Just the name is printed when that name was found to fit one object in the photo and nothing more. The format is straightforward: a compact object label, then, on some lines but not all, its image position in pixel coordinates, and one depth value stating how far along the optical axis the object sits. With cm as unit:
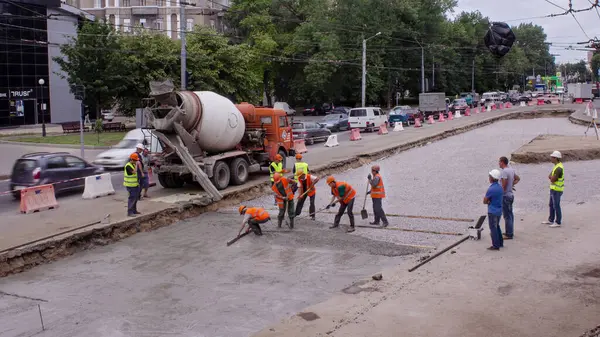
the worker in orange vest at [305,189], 1524
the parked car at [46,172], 1792
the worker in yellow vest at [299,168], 1562
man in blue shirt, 1153
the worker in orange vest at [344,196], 1402
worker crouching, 1362
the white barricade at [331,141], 3334
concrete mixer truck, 1808
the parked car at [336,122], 4497
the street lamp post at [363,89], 5224
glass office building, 5234
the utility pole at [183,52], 2859
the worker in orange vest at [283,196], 1405
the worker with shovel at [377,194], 1402
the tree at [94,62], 4134
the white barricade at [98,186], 1830
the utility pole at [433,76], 8226
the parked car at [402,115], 4847
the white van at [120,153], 2428
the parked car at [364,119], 4300
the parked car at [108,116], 6166
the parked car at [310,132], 3466
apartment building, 8119
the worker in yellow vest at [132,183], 1508
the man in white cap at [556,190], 1316
